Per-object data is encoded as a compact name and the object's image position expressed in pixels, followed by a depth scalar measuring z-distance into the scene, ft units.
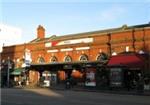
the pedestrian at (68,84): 70.99
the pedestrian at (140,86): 58.27
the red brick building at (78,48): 70.56
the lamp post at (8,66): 92.35
